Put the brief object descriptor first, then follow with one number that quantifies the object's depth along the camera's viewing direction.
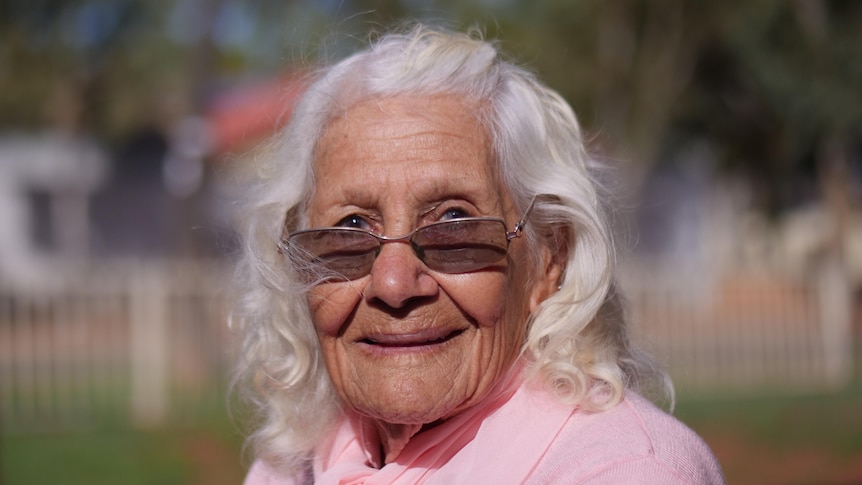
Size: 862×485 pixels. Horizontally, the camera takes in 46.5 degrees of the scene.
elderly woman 1.98
